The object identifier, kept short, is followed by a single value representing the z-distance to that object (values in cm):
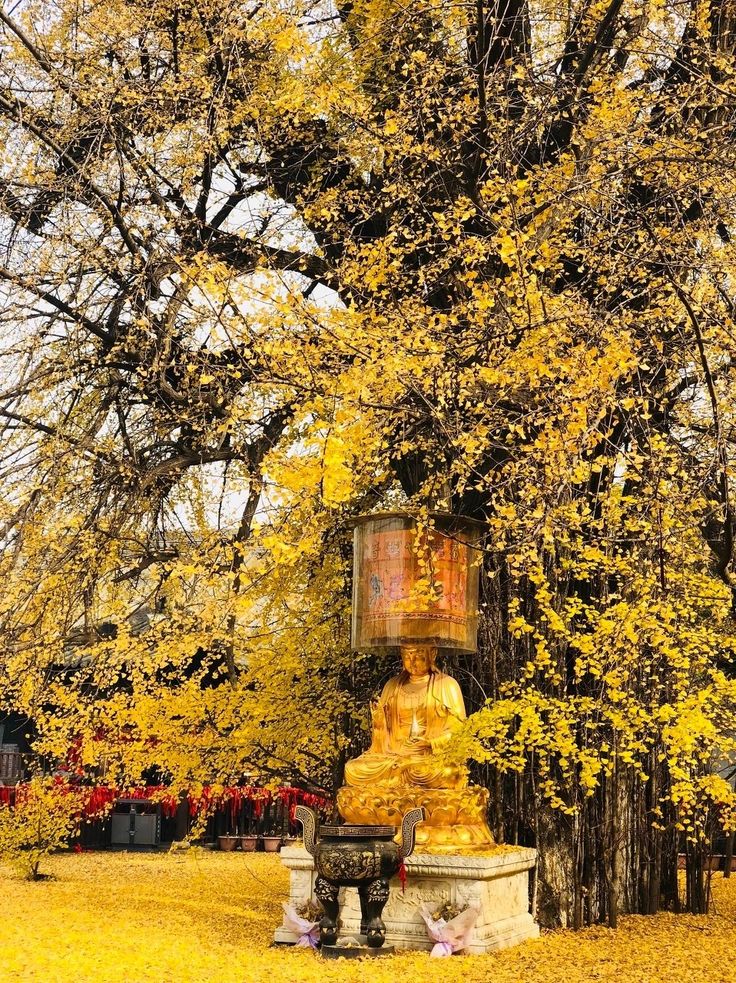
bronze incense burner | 688
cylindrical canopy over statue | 811
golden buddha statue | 768
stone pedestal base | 716
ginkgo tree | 683
